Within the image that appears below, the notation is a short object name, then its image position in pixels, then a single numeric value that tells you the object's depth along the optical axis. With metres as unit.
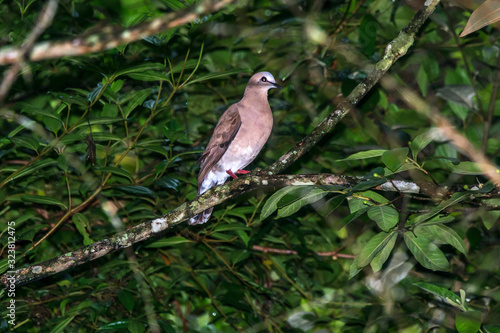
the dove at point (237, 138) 7.96
